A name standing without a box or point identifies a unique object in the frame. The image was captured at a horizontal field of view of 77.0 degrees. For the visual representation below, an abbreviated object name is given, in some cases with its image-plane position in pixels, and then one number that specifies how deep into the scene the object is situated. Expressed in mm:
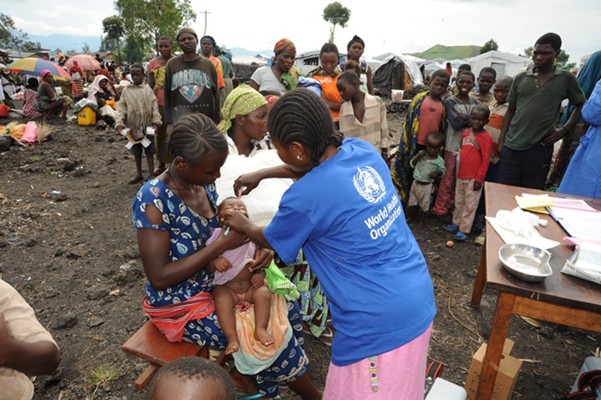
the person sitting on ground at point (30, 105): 10914
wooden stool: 1849
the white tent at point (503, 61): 26781
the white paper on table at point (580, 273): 1785
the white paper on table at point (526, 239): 2169
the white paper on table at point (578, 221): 2313
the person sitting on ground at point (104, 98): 10742
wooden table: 1750
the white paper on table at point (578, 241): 2133
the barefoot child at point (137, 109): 5859
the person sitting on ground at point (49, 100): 10828
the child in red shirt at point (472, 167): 4453
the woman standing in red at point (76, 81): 15140
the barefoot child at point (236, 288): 1906
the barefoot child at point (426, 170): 4730
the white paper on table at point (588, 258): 1826
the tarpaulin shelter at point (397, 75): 20297
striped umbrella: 14312
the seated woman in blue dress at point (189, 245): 1771
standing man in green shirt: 3834
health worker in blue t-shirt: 1397
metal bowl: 1821
